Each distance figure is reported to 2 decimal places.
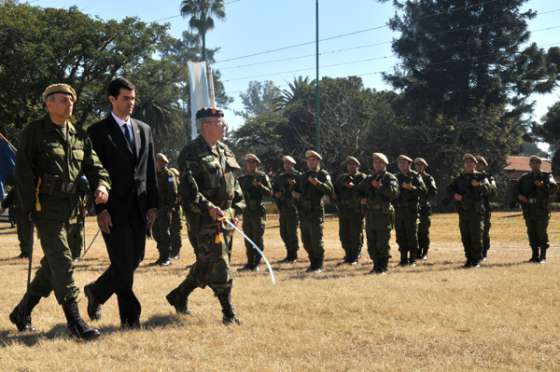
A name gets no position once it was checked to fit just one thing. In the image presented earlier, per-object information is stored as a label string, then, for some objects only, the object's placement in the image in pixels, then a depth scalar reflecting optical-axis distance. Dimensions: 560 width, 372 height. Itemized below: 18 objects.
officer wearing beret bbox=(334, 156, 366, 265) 13.35
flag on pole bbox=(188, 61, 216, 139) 22.17
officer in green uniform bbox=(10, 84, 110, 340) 5.56
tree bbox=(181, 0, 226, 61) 56.94
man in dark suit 6.07
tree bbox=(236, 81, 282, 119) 146.25
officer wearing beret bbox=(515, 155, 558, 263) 12.74
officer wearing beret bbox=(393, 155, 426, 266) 12.59
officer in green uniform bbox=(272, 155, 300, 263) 13.25
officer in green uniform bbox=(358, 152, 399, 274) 11.02
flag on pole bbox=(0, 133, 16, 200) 8.15
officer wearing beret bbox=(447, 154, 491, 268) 12.05
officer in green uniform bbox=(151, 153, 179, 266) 13.12
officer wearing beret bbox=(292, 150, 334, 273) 11.74
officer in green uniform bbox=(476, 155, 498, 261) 12.46
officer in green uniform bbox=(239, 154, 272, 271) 12.80
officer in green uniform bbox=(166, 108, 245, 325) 6.45
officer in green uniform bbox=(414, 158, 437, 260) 13.70
